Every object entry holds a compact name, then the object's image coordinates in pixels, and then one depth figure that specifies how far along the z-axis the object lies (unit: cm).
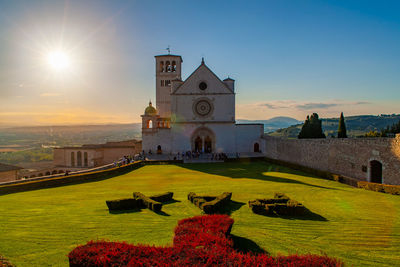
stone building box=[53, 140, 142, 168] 4538
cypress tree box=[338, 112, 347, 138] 4154
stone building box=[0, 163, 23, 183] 3172
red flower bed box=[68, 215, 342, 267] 603
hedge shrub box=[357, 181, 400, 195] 1648
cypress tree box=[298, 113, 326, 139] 4447
